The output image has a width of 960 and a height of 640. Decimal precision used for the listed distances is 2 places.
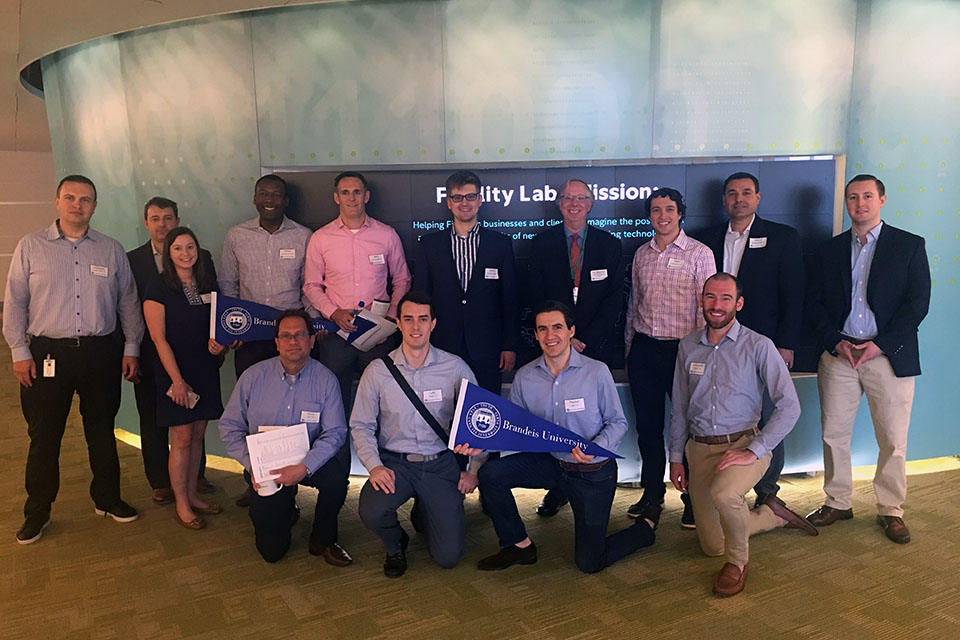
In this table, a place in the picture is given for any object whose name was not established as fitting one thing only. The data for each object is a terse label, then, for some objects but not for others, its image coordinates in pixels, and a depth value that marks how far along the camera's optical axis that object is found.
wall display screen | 4.14
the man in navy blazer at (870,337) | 3.40
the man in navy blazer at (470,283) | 3.70
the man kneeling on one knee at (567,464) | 3.06
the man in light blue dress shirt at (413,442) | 3.12
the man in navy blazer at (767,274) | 3.69
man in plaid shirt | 3.60
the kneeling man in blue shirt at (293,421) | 3.20
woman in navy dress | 3.55
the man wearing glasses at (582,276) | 3.73
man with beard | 2.91
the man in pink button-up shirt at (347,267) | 3.89
